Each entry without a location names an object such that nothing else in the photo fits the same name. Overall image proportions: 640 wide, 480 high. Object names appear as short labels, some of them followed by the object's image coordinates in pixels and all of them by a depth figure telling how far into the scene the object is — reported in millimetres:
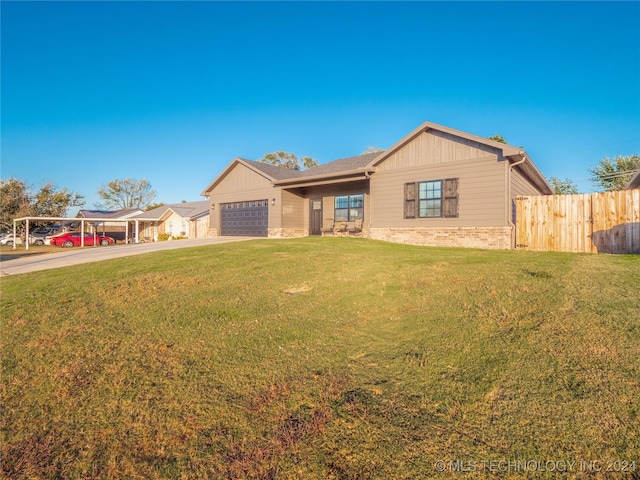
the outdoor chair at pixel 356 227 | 16438
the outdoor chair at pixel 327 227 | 17688
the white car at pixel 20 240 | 29078
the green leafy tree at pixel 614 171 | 30547
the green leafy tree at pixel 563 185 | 37281
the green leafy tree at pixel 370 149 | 43250
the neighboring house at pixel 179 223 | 29516
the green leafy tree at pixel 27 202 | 31750
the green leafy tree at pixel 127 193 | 58719
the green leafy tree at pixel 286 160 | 49688
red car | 25156
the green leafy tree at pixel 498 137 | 28922
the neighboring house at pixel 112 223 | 33156
